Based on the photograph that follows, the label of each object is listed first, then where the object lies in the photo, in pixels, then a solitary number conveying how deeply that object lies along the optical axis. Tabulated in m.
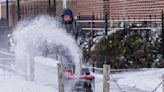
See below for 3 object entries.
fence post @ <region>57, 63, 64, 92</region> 11.51
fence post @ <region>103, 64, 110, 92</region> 11.37
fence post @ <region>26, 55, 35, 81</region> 17.54
